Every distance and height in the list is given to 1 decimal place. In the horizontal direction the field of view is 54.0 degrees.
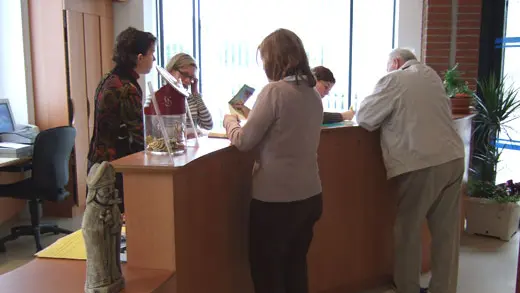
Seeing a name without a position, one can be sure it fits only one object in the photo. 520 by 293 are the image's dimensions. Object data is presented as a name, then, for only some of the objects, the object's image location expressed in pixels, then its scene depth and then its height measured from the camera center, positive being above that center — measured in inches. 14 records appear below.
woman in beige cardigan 74.7 -10.5
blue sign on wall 191.0 +14.7
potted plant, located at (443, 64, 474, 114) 141.6 -3.3
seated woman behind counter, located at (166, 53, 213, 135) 111.3 +0.1
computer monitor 173.8 -12.3
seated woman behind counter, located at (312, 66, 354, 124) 131.4 +0.4
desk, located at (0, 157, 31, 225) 182.2 -44.3
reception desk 61.4 -22.0
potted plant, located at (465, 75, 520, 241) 164.2 -33.4
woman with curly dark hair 88.7 -4.1
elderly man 105.0 -15.9
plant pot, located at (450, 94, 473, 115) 141.6 -6.2
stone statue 53.6 -15.2
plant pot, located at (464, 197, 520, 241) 163.3 -43.8
